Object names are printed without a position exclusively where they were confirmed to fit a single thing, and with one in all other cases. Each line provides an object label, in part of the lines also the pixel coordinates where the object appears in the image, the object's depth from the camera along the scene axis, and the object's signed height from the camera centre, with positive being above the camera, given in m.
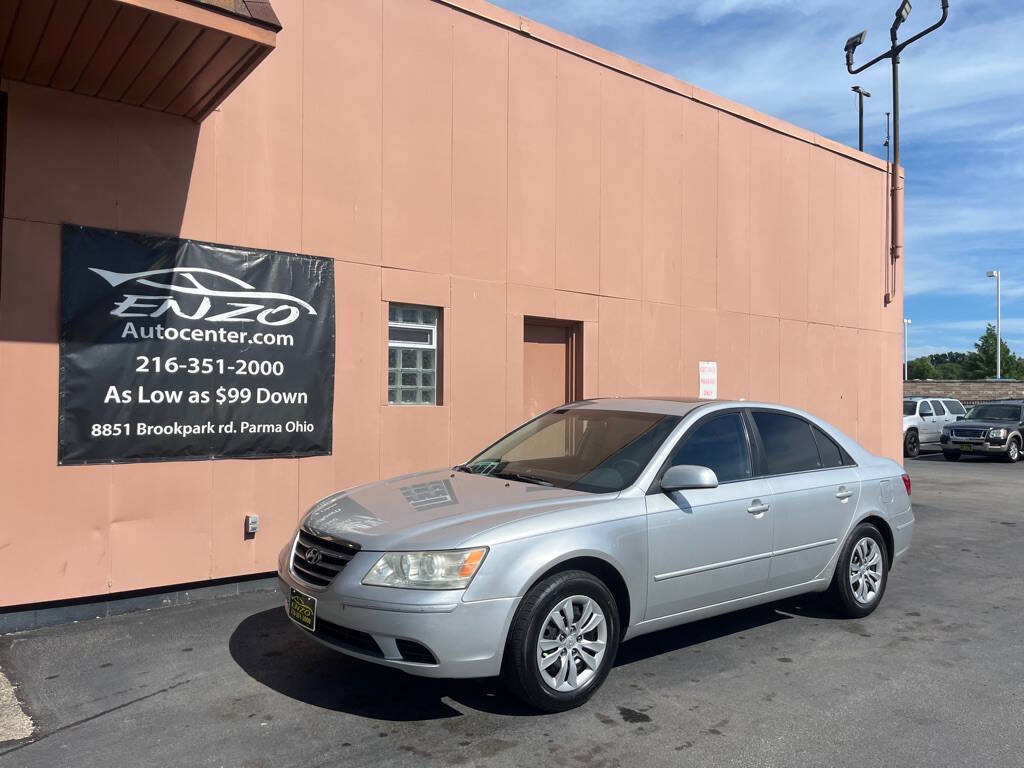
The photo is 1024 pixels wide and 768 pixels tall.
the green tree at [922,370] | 99.35 +4.24
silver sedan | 4.06 -0.79
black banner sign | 6.15 +0.39
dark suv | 22.11 -0.82
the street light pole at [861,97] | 23.11 +8.74
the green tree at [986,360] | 60.62 +3.40
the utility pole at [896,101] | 13.73 +5.09
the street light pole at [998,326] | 43.28 +4.18
